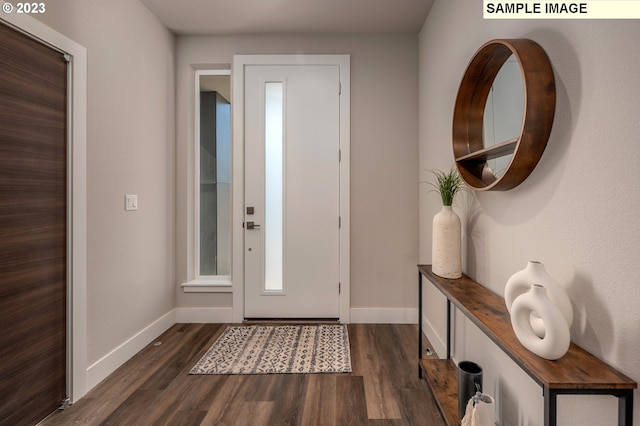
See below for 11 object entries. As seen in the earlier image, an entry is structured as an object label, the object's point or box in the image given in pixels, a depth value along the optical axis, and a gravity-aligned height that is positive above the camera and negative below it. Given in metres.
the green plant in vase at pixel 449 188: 1.83 +0.14
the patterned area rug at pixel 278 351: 2.22 -1.05
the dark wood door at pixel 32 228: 1.49 -0.09
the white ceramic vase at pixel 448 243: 1.77 -0.17
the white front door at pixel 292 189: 3.03 +0.21
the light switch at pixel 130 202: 2.33 +0.06
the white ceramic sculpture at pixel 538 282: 0.98 -0.24
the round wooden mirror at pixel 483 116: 1.15 +0.41
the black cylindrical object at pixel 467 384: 1.46 -0.77
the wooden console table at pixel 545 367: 0.80 -0.41
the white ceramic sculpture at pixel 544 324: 0.87 -0.31
